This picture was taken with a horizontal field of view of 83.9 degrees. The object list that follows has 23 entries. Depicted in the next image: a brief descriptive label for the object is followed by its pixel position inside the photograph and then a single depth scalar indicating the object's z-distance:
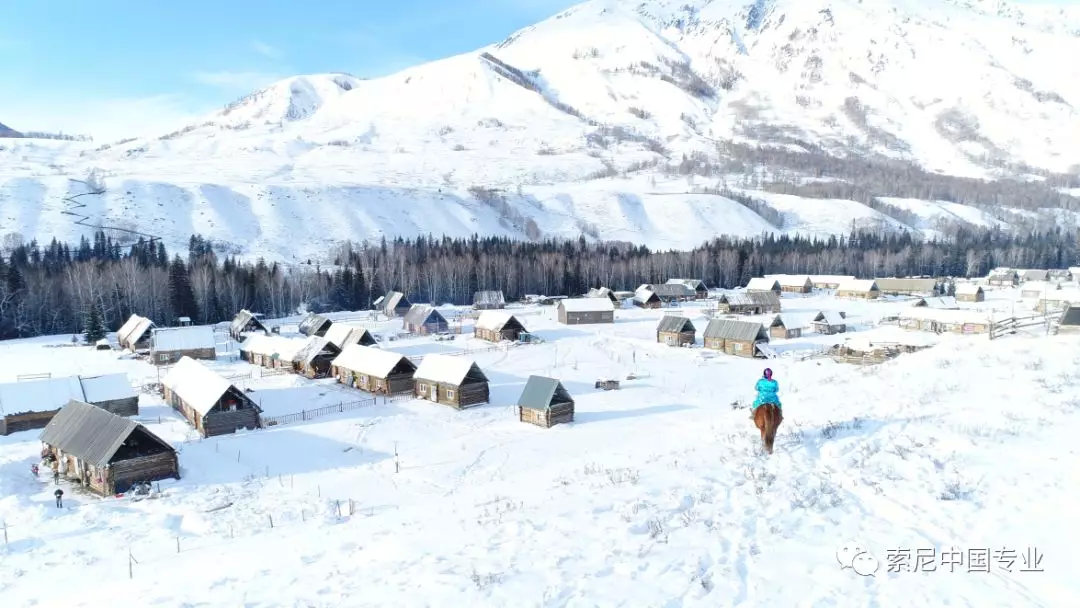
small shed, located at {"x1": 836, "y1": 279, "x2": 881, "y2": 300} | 109.69
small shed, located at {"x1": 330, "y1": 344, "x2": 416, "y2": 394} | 44.38
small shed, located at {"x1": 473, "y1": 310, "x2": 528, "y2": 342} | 67.19
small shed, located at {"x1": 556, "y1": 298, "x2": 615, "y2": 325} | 81.75
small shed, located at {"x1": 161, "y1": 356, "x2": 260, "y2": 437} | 34.94
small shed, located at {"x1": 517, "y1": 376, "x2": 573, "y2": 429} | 35.72
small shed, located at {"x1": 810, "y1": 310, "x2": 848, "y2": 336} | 72.06
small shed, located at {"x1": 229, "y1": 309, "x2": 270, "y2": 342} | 71.61
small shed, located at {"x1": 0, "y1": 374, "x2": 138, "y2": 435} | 35.53
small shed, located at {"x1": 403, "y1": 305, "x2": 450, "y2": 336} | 73.31
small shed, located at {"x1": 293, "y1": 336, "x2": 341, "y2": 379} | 50.91
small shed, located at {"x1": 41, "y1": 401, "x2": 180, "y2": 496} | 26.55
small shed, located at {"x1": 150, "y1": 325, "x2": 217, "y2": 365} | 55.88
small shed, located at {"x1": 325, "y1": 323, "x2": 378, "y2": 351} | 54.50
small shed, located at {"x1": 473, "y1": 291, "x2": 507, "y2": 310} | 100.12
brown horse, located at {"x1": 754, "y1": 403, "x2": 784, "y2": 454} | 15.98
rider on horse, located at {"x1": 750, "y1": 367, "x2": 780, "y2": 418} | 15.60
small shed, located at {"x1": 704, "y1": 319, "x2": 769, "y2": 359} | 58.62
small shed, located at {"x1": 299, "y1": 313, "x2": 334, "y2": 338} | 67.56
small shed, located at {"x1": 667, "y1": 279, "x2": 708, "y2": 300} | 113.69
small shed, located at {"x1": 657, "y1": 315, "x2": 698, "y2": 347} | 65.12
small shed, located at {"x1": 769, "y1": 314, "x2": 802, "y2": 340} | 69.81
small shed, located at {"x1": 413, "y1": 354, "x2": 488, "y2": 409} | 40.84
